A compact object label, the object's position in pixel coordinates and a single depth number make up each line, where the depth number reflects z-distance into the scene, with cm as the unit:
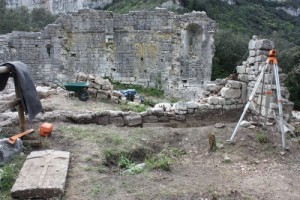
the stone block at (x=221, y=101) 936
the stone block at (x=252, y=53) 887
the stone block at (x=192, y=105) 938
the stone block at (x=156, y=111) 920
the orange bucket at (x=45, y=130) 724
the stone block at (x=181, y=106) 934
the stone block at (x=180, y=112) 935
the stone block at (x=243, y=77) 929
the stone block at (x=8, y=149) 581
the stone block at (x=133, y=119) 895
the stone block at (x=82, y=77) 1310
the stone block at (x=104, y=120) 897
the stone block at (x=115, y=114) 895
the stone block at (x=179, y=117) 936
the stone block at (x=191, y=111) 941
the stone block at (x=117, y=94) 1310
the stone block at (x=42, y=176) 482
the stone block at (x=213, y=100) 936
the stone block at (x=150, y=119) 921
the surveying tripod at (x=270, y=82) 697
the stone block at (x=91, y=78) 1293
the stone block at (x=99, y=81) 1287
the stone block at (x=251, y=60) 888
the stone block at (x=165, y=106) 945
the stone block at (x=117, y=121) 893
